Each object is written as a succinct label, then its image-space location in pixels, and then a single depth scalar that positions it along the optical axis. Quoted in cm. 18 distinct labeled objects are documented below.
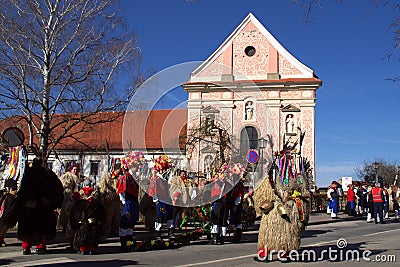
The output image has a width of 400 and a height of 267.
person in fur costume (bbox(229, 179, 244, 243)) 1150
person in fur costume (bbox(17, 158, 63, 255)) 890
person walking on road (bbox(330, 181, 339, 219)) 2023
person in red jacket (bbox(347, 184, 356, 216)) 2134
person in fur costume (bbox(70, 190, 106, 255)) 905
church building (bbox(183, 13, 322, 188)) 3391
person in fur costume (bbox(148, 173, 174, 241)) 1137
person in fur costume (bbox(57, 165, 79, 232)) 1248
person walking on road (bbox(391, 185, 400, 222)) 2073
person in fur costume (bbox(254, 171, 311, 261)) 801
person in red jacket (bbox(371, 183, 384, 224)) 1781
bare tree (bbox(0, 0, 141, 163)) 1798
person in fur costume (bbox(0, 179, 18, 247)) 894
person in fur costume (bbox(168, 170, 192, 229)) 1161
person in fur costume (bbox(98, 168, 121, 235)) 1159
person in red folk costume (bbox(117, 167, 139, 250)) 1001
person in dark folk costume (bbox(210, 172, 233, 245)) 1111
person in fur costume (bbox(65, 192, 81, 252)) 952
